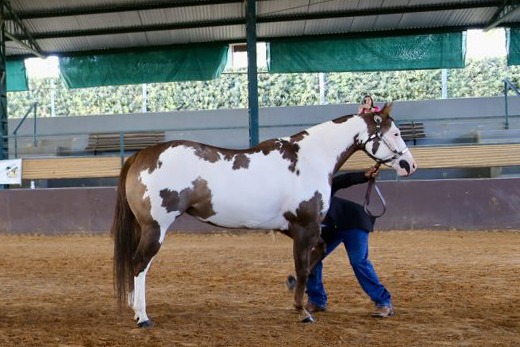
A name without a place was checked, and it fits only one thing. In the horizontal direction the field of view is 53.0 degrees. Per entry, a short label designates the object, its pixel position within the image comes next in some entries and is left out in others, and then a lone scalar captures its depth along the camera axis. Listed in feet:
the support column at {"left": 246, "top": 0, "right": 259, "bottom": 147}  41.70
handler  14.87
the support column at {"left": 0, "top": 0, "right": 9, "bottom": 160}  46.67
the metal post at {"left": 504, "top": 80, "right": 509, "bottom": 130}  46.35
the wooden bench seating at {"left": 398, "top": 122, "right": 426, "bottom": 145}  51.26
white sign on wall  42.45
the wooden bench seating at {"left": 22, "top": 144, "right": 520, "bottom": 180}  39.01
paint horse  13.99
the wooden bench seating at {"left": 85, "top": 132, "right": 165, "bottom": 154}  56.65
